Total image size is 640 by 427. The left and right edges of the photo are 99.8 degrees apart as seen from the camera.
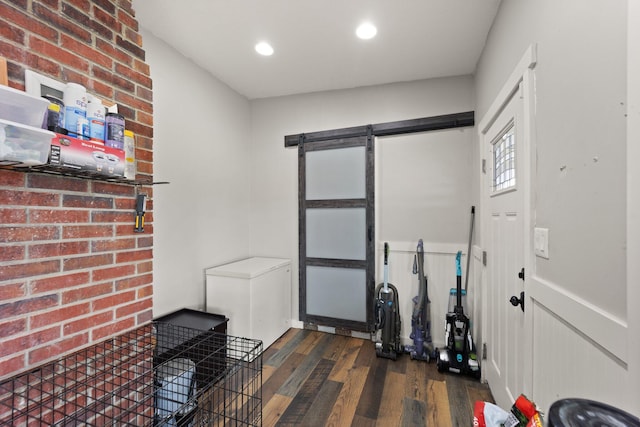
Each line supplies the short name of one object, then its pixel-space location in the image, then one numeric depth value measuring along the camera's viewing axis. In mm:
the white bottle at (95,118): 1242
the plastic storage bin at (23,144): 898
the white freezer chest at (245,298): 2453
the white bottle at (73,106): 1168
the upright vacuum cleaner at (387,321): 2541
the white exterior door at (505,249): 1423
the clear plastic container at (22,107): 905
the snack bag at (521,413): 851
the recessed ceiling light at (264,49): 2224
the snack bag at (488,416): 1060
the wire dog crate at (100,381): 1038
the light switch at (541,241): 1122
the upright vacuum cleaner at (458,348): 2221
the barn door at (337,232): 2871
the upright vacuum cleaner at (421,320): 2496
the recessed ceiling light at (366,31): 1970
